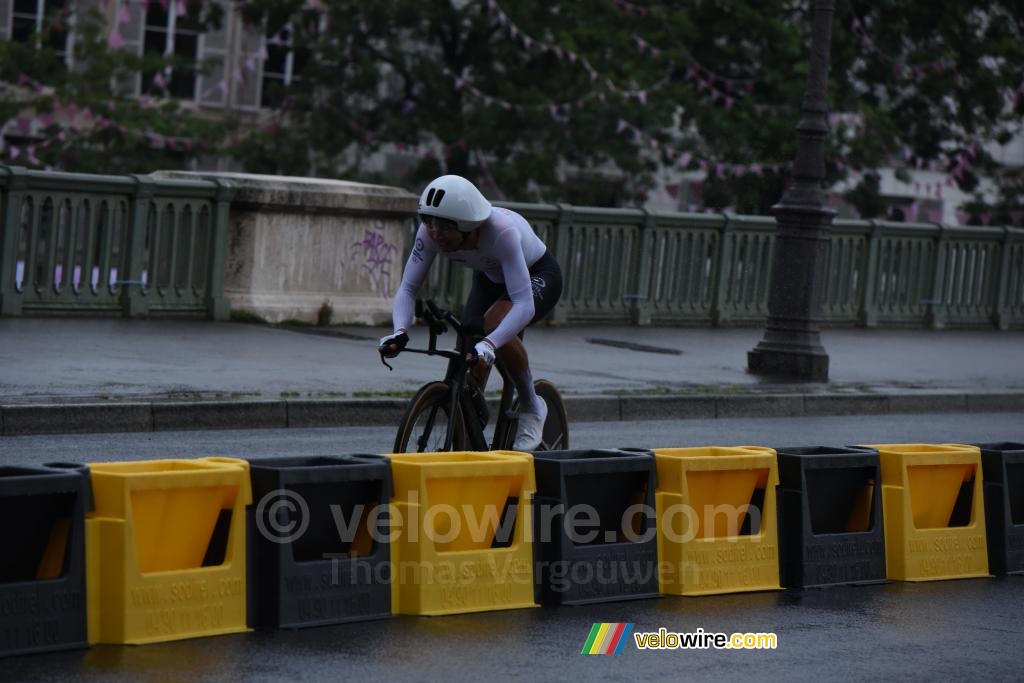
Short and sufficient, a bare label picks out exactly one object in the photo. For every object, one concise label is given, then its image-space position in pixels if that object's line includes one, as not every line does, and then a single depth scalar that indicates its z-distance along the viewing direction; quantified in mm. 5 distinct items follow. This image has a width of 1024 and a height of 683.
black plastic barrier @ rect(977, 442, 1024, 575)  15596
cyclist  15355
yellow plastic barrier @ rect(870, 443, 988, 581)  14930
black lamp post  30965
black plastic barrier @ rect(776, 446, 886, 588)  14257
